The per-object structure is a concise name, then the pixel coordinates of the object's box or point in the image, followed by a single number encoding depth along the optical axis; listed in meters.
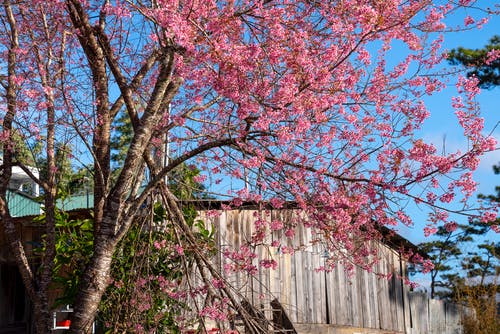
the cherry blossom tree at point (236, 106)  5.91
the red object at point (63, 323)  9.92
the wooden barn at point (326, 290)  11.55
